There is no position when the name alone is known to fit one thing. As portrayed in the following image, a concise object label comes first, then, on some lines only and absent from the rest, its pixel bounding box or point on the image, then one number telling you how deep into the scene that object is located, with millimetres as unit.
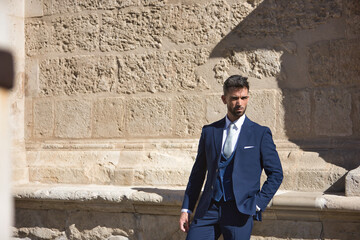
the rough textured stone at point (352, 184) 3957
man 3340
